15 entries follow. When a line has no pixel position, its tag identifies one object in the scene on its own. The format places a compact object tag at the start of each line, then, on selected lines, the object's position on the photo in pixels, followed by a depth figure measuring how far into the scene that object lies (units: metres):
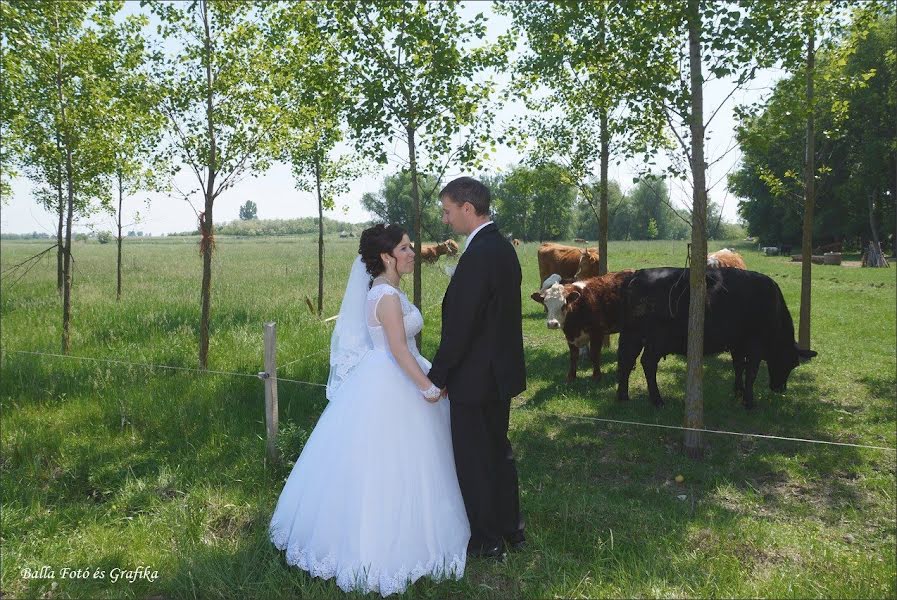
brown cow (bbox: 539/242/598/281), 16.31
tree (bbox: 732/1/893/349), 6.68
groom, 4.16
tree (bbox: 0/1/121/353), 9.82
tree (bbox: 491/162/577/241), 54.44
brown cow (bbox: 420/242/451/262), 28.58
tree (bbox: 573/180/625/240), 56.65
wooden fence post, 6.02
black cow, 9.05
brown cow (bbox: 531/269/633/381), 10.36
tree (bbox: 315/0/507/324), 7.46
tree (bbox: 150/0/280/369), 8.88
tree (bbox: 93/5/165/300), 8.77
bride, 4.07
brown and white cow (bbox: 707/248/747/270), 13.73
